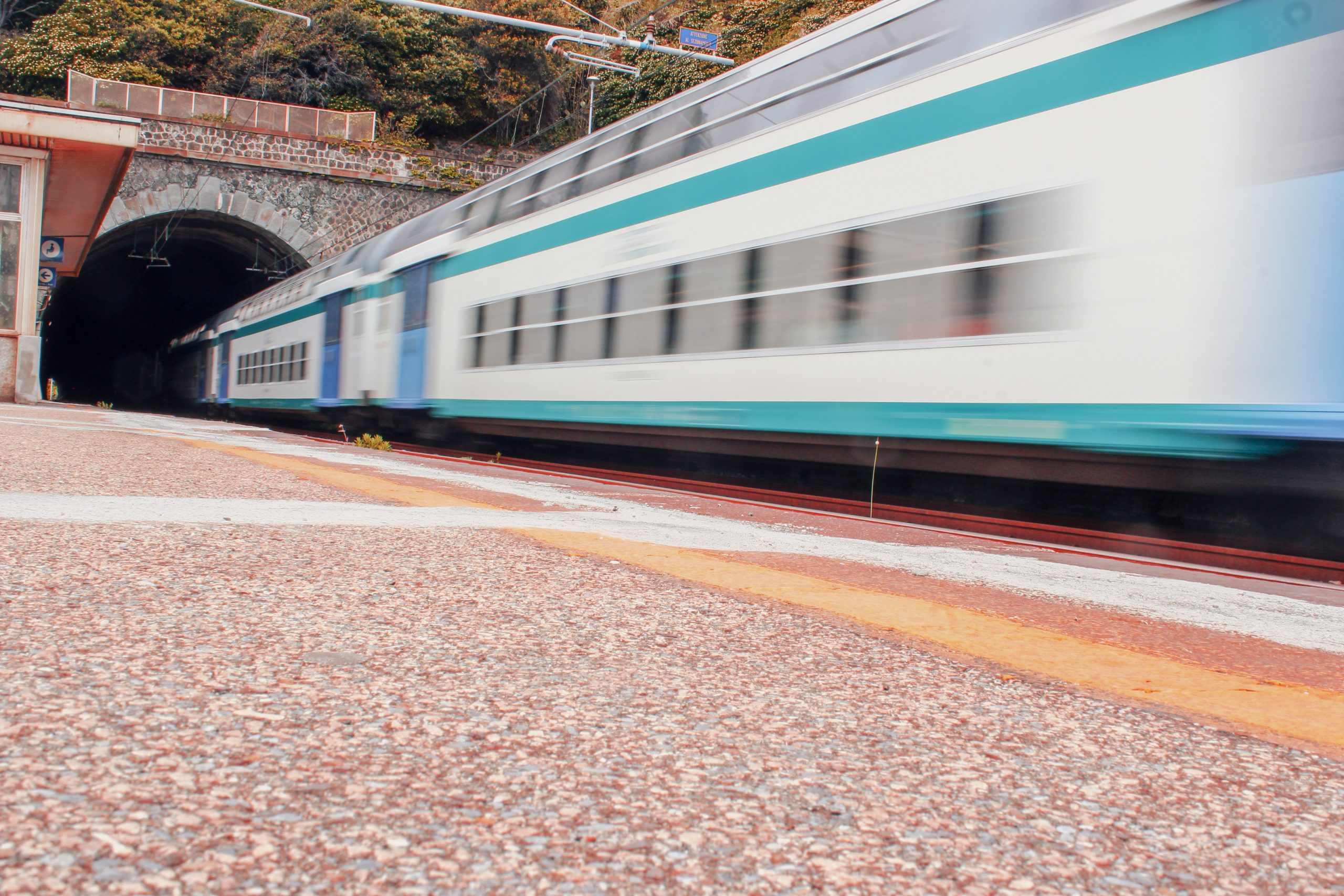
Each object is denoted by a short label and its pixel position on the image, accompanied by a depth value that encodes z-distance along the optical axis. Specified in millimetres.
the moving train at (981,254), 4605
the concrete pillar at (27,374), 14867
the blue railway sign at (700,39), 14797
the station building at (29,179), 14852
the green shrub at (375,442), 11422
